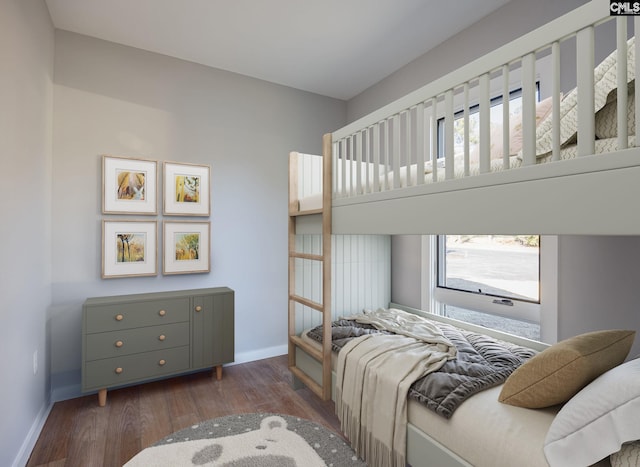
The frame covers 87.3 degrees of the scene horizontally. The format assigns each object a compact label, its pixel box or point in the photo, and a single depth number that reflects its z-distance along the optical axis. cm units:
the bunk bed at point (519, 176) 84
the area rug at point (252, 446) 168
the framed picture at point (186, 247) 278
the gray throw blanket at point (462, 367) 137
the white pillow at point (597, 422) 89
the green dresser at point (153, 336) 225
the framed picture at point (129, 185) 256
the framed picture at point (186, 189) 278
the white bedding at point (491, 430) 108
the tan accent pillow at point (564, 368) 115
